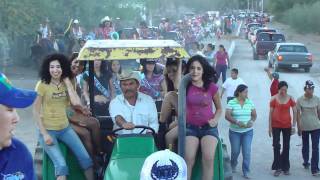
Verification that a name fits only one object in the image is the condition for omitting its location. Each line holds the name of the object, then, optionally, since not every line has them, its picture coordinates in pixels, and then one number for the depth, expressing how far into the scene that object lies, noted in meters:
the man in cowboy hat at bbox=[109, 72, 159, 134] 5.15
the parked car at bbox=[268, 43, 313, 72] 23.63
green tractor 4.52
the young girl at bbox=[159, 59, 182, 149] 5.13
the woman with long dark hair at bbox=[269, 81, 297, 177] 8.46
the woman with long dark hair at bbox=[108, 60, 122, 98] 6.36
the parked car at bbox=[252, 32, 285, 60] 29.15
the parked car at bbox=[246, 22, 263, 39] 44.87
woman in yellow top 5.24
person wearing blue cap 2.33
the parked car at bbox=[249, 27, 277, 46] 30.92
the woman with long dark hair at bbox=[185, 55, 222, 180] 4.97
